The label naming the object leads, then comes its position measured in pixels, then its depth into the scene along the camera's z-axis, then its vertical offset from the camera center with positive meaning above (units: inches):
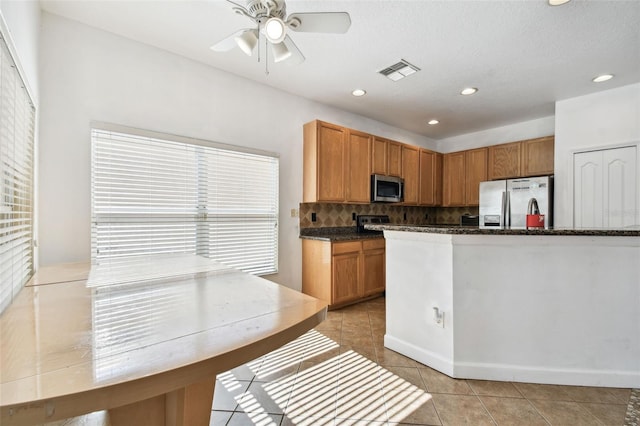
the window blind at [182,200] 93.9 +4.6
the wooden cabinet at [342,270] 135.0 -28.1
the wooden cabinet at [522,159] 162.1 +33.6
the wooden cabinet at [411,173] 185.6 +27.0
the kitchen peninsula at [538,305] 75.7 -25.0
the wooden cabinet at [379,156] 164.4 +33.7
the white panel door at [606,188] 128.3 +12.5
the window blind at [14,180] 46.2 +6.3
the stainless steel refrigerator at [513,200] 150.3 +8.1
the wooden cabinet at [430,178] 197.8 +25.3
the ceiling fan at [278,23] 60.9 +43.1
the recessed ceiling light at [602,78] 120.9 +58.8
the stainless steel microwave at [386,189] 163.2 +14.7
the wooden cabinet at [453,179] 201.2 +25.2
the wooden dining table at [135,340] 21.7 -13.2
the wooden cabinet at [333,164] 141.3 +25.5
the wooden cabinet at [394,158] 173.9 +34.1
